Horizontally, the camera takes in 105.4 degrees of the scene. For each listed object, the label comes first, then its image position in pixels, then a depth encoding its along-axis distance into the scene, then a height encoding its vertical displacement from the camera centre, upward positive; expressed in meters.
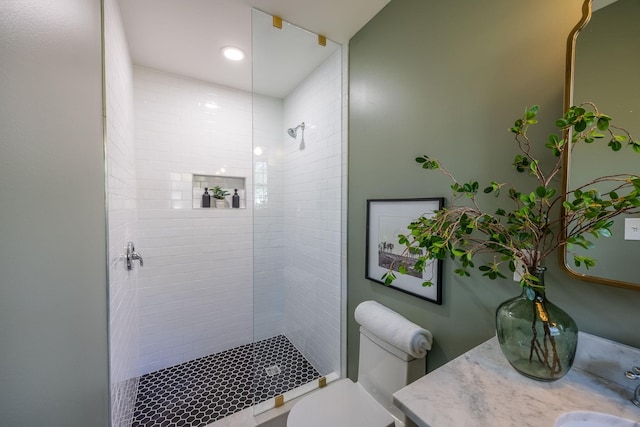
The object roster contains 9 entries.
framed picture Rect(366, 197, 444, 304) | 1.24 -0.22
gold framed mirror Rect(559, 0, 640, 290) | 0.71 +0.37
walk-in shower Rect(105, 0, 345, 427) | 1.88 -0.21
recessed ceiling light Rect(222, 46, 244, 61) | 1.92 +1.27
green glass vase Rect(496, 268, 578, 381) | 0.71 -0.38
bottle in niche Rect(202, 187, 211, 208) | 2.42 +0.11
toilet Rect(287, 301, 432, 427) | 1.21 -0.93
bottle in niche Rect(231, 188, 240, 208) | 2.56 +0.09
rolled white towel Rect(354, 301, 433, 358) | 1.18 -0.63
